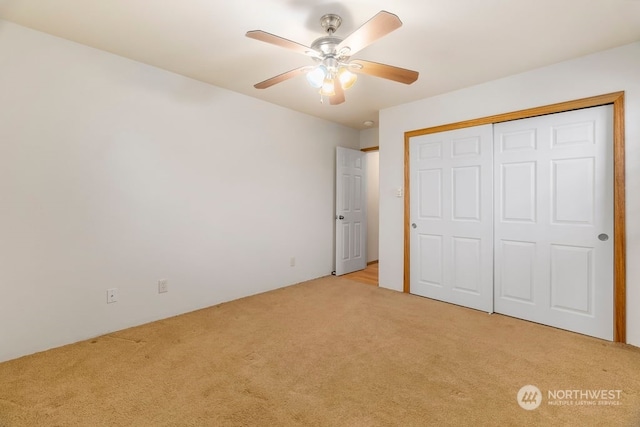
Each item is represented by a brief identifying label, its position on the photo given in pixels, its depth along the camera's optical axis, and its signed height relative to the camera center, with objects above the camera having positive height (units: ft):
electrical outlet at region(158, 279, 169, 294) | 9.33 -2.48
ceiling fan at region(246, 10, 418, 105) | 5.50 +3.16
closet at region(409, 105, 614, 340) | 8.21 -0.43
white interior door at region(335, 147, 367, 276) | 15.02 -0.22
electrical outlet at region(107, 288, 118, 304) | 8.29 -2.45
